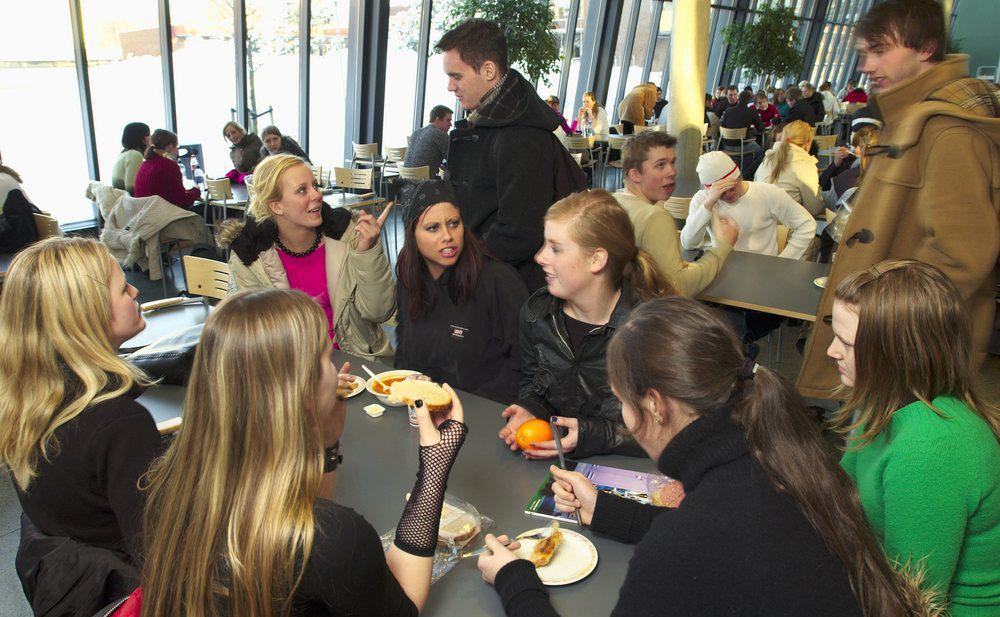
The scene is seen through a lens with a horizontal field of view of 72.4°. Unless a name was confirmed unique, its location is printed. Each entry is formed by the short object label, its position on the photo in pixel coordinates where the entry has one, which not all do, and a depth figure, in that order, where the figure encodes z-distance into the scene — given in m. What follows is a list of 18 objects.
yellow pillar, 9.41
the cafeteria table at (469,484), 1.26
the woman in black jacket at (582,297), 2.03
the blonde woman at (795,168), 4.66
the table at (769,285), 3.03
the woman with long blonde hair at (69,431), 1.37
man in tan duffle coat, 2.13
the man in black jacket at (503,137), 2.62
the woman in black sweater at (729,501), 0.96
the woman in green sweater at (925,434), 1.29
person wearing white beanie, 3.71
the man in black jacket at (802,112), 9.73
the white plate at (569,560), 1.29
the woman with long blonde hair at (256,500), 1.05
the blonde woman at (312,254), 2.72
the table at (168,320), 2.56
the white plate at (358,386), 2.07
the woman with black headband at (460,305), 2.40
